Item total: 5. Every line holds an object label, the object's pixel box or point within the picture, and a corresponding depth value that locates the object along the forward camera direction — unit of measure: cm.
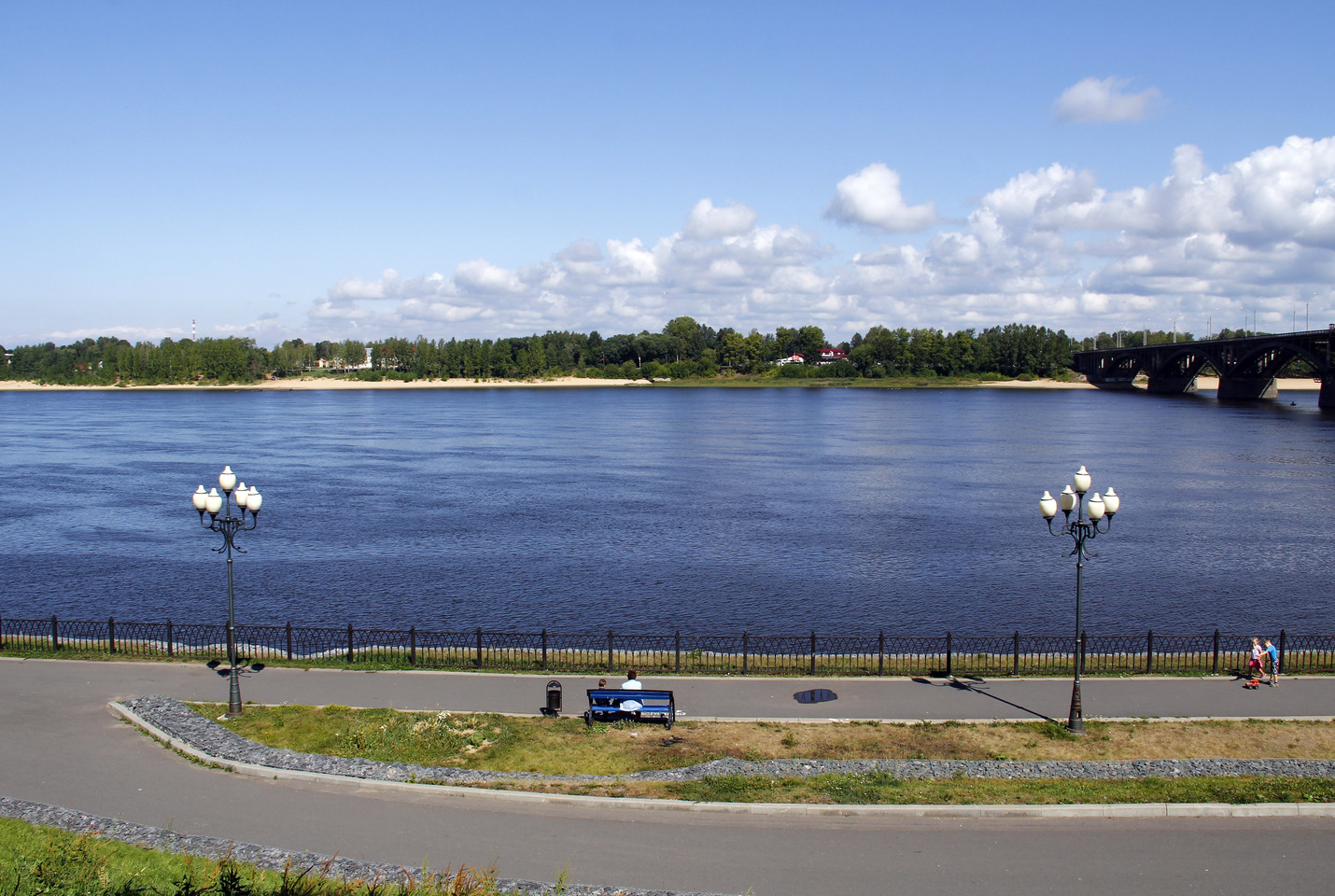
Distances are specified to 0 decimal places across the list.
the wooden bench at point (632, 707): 1991
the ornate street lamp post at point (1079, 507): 2089
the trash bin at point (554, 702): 2038
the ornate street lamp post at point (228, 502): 2206
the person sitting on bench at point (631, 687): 1989
